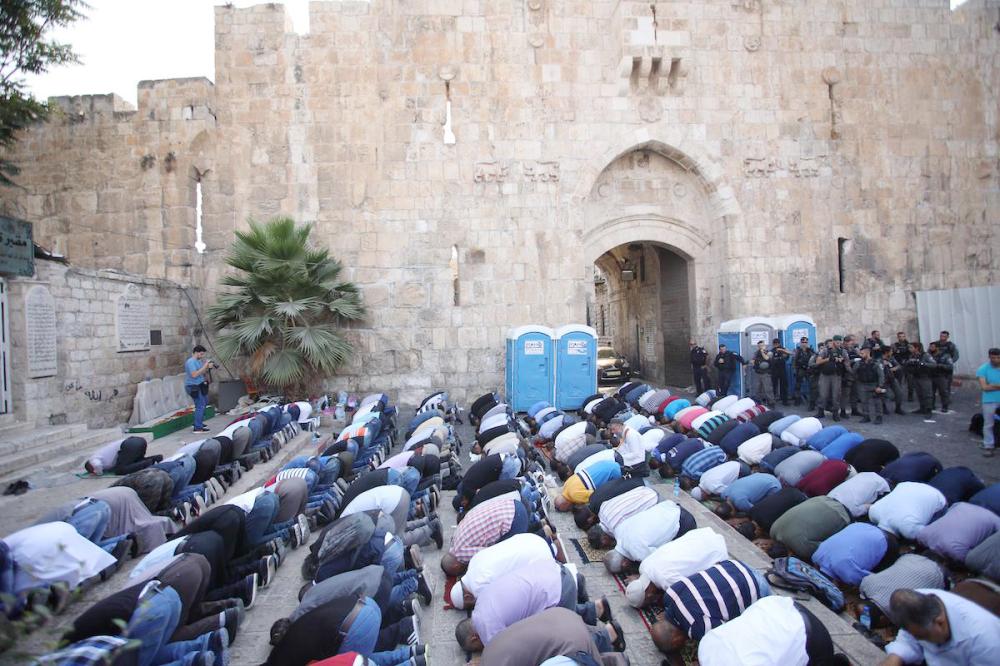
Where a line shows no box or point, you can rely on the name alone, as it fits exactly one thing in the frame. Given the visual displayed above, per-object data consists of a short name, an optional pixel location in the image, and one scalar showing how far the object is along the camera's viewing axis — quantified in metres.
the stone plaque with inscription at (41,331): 7.97
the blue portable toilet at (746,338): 11.78
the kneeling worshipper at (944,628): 2.89
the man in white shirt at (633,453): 7.07
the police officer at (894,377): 10.08
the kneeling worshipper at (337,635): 3.00
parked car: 16.75
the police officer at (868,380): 9.56
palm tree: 10.68
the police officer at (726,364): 11.73
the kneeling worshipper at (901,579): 3.63
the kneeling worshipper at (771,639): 2.86
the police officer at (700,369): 12.85
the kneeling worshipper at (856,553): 4.08
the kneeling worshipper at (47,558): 3.73
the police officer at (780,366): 11.15
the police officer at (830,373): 9.92
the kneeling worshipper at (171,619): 3.06
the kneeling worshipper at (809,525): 4.51
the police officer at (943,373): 9.95
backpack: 3.99
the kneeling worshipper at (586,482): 6.02
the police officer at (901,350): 10.76
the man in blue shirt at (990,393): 7.29
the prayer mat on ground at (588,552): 5.11
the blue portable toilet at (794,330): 11.97
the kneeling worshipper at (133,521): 4.88
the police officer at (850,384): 9.94
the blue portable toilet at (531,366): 11.44
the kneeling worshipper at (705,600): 3.38
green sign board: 7.53
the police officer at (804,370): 10.77
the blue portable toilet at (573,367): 11.61
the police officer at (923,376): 9.88
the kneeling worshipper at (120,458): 6.73
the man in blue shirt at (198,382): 9.19
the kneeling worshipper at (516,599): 3.41
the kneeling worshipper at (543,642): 2.81
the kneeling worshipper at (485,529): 4.61
